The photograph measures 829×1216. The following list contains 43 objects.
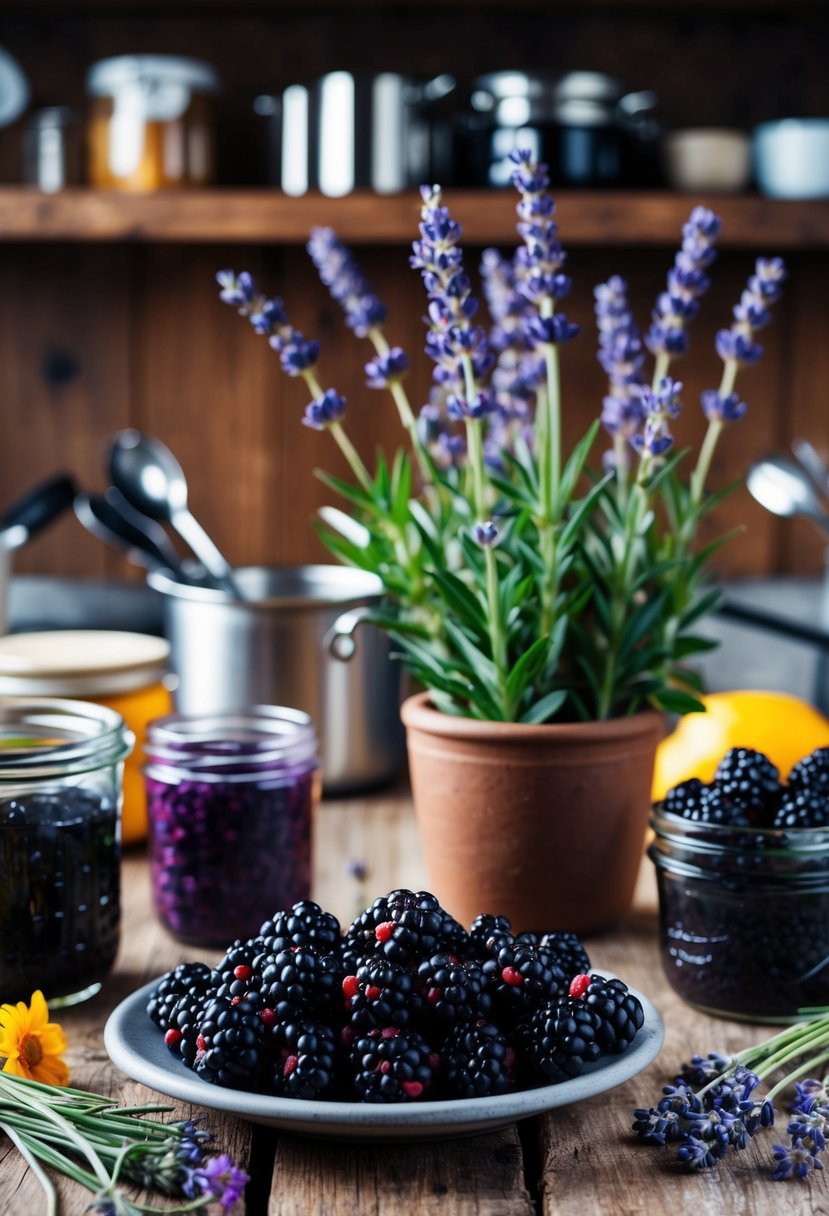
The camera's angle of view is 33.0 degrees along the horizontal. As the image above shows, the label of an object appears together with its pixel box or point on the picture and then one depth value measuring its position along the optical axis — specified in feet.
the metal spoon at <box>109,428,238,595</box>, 4.74
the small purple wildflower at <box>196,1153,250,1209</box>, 1.95
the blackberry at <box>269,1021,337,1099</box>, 2.08
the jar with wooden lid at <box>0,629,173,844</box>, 3.97
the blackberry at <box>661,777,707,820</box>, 2.81
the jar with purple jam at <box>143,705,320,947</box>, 3.17
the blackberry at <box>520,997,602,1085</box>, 2.14
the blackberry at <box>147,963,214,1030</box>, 2.37
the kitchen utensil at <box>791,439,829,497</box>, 5.49
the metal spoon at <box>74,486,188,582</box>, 4.52
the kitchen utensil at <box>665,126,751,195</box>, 5.56
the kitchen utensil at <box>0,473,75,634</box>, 4.86
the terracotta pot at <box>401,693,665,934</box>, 3.06
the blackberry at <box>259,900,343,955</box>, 2.30
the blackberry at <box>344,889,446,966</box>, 2.26
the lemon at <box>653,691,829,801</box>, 3.96
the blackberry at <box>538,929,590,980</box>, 2.41
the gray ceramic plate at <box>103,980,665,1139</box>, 2.04
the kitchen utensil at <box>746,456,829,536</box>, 5.09
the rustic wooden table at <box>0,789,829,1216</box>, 2.08
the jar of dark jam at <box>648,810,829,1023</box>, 2.67
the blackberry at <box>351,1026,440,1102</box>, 2.06
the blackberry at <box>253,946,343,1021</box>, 2.17
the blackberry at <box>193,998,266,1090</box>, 2.11
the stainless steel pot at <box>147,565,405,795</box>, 4.37
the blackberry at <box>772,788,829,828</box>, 2.70
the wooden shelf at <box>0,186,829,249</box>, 5.41
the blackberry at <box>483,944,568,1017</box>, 2.23
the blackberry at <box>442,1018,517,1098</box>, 2.09
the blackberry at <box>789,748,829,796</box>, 2.78
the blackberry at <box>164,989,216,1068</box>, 2.25
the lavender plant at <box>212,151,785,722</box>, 2.90
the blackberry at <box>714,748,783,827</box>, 2.78
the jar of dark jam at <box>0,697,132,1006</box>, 2.72
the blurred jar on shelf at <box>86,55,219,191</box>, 5.32
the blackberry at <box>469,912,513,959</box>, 2.32
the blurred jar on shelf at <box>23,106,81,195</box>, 5.66
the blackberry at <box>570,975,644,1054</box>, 2.23
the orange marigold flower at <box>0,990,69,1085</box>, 2.36
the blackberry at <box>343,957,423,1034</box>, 2.13
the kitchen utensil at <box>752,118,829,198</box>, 5.43
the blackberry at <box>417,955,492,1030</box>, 2.15
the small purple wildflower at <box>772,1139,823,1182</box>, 2.15
